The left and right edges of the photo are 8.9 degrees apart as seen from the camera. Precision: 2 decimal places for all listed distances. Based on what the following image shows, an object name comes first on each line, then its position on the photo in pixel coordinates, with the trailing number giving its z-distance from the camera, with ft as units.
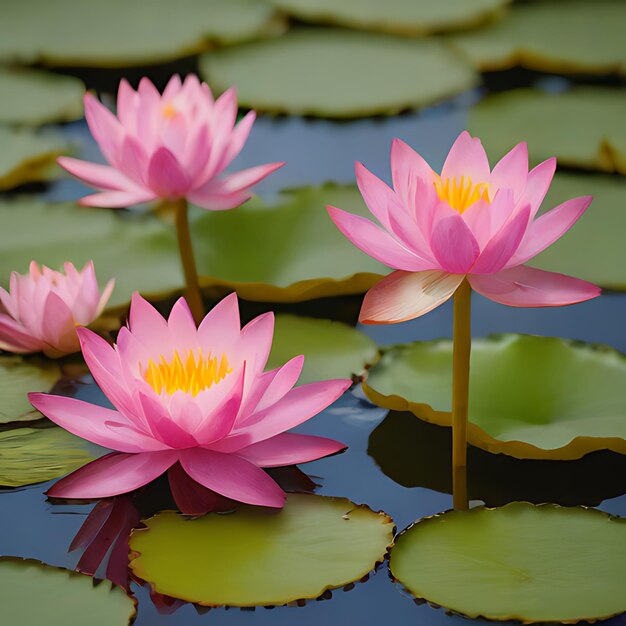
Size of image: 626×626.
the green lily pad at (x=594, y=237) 6.00
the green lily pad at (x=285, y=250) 5.90
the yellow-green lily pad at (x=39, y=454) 5.46
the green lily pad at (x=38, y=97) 6.67
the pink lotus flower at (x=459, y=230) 5.33
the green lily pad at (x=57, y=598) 5.21
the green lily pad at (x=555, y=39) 7.23
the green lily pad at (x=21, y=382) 5.59
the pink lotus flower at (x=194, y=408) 5.37
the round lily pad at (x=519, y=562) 5.21
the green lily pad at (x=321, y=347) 5.70
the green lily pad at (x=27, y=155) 6.37
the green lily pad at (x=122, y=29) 7.45
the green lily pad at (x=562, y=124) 6.39
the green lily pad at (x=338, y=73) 6.77
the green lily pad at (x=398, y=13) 7.85
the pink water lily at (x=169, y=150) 5.78
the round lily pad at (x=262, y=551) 5.25
